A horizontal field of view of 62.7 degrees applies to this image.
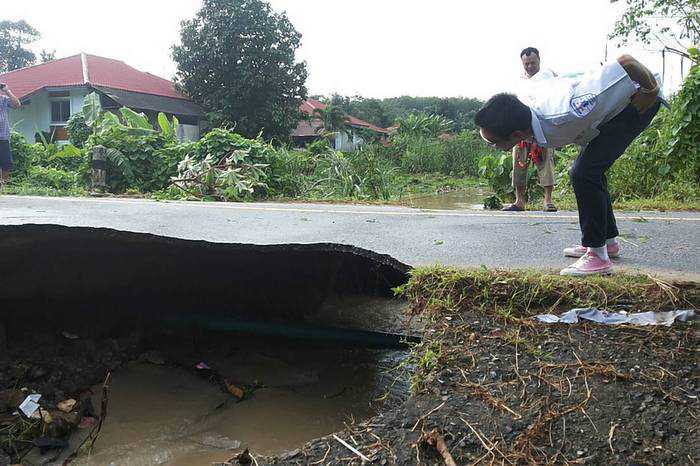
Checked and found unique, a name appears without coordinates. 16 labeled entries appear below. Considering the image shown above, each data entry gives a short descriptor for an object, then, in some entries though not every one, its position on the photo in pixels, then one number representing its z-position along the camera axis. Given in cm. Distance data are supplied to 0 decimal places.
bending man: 282
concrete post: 1159
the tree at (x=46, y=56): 4159
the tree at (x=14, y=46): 3903
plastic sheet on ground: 258
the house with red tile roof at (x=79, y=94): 2425
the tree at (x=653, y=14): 1301
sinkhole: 289
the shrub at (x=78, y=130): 1811
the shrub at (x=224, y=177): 1031
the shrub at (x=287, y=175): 1162
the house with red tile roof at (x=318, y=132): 3581
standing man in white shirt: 664
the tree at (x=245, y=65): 2639
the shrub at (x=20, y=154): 1325
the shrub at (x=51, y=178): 1216
